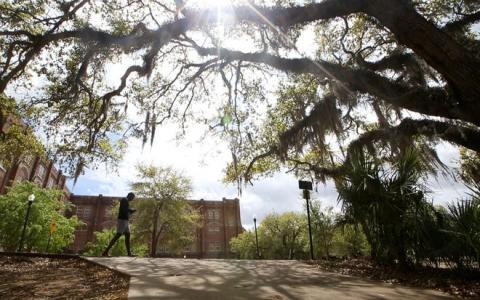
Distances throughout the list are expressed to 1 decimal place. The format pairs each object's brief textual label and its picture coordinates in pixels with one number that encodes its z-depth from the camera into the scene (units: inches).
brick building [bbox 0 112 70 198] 1224.3
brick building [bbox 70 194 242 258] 2054.6
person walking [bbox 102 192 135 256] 390.6
